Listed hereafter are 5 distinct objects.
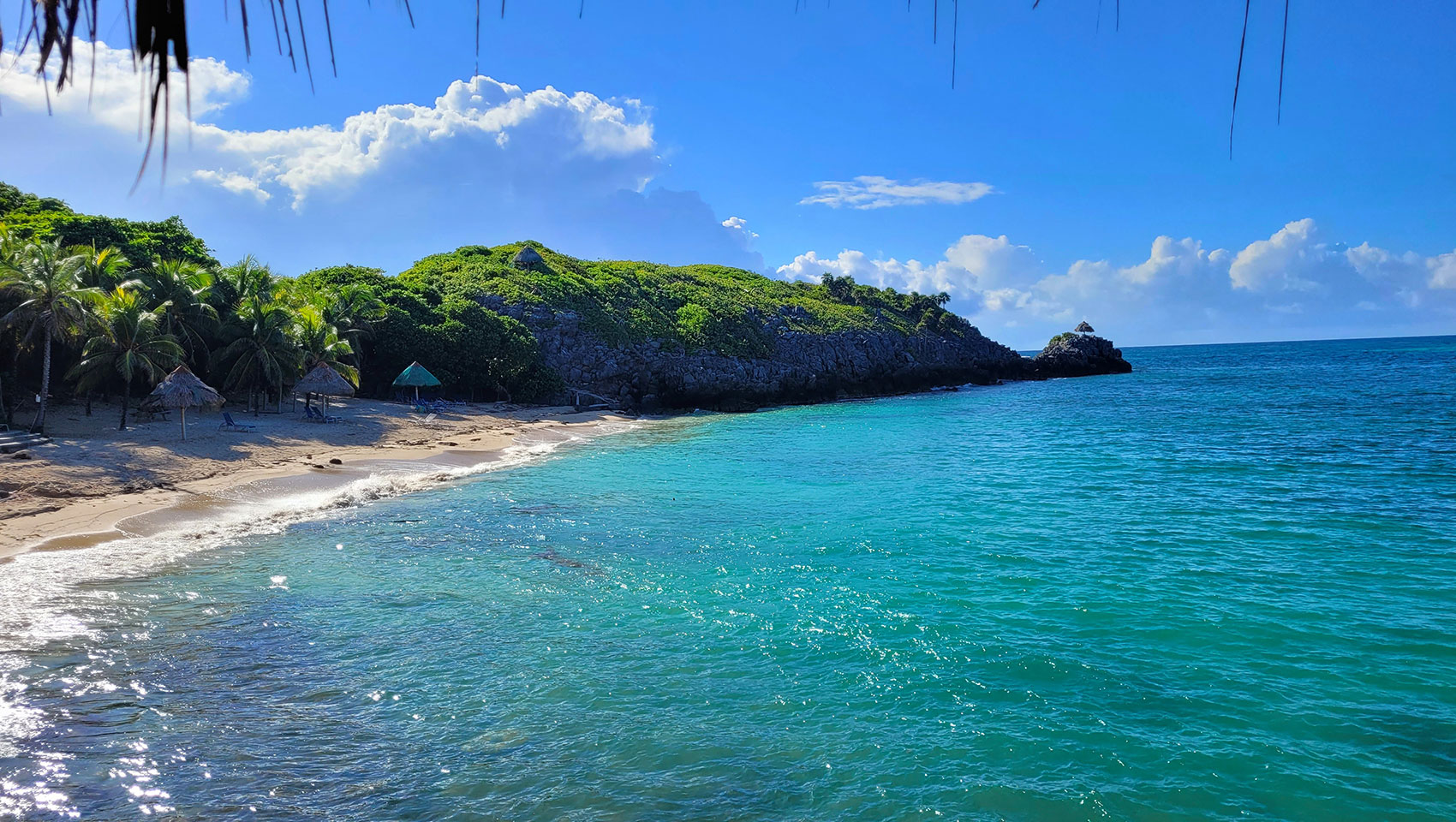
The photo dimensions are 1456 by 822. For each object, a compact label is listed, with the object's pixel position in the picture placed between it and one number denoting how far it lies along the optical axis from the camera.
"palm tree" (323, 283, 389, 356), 37.44
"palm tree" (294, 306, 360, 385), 32.66
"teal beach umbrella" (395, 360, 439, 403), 37.19
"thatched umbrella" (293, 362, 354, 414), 30.62
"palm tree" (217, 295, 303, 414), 29.94
